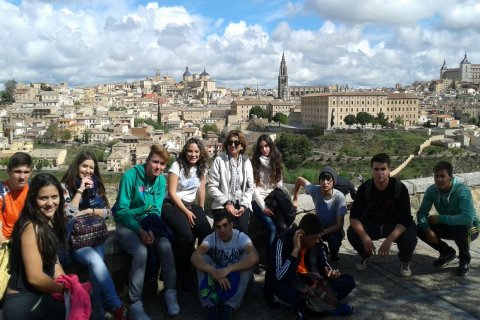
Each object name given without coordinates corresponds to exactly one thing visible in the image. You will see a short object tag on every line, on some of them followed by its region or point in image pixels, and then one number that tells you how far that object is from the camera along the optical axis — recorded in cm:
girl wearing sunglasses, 369
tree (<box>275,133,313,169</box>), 4195
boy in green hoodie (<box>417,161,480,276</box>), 368
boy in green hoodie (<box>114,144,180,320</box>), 307
